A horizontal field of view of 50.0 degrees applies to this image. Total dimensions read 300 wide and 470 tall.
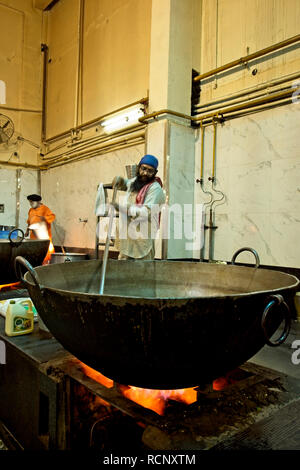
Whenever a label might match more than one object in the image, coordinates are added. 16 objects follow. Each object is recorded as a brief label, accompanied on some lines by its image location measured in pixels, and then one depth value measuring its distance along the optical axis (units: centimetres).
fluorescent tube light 496
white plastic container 161
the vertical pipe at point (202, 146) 432
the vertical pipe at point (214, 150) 415
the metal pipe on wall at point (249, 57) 338
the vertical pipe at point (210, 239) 419
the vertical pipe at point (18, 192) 734
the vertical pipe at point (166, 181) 412
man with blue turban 309
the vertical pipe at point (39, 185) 766
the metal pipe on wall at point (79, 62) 652
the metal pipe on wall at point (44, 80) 769
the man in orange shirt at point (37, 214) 627
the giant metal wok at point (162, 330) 74
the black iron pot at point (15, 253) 202
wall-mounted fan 623
